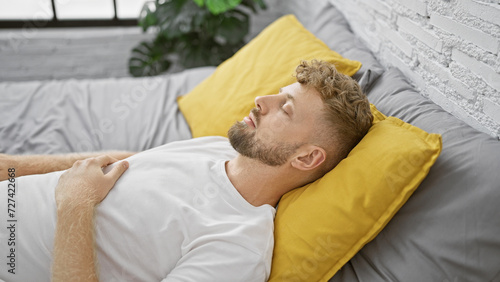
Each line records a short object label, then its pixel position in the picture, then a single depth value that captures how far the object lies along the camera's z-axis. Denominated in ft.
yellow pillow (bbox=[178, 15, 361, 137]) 5.17
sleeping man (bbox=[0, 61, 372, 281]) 3.53
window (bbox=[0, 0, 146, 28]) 10.73
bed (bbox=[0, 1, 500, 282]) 3.16
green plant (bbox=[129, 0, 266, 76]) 8.95
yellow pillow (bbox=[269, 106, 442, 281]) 3.36
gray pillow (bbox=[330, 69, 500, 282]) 3.13
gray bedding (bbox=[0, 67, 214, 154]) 5.74
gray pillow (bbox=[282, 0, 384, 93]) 4.76
